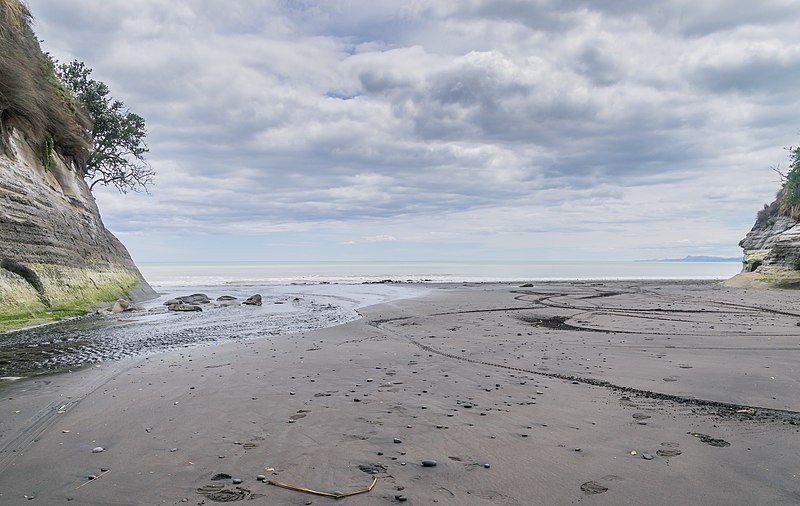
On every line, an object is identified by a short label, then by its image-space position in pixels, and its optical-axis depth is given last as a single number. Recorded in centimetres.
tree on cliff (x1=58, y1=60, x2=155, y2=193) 2680
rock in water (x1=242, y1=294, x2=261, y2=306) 2156
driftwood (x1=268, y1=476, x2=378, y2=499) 309
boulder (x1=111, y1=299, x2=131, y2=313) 1690
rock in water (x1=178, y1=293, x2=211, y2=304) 2175
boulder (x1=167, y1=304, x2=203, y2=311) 1789
